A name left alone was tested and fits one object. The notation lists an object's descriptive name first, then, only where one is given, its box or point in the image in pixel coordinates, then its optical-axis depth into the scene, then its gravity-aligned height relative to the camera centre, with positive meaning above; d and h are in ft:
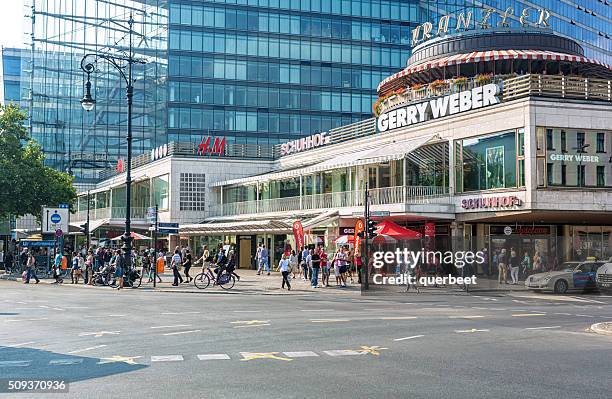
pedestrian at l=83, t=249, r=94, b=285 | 115.75 -2.97
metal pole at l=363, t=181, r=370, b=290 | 93.90 -1.16
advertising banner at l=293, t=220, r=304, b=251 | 119.14 +2.88
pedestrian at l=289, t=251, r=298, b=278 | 117.19 -1.61
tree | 155.74 +16.51
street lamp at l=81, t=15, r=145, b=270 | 103.36 +14.89
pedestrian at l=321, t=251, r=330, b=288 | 104.01 -2.57
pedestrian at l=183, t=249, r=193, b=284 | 110.73 -2.03
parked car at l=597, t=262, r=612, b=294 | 96.68 -3.66
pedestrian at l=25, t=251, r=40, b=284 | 120.47 -3.13
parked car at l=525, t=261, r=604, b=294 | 95.50 -3.67
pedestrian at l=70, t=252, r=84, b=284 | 116.88 -3.17
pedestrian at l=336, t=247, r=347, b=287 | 102.89 -2.11
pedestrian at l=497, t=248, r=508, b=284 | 97.60 -2.37
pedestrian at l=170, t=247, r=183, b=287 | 106.08 -2.62
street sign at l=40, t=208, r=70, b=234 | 129.59 +5.56
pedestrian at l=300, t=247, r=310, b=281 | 113.19 -1.86
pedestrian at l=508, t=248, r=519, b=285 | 97.62 -1.96
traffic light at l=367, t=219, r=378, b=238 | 97.53 +3.20
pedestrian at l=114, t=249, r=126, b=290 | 105.60 -2.42
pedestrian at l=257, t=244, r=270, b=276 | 132.77 -1.66
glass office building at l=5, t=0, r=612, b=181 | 265.54 +71.76
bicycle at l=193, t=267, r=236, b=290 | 102.01 -4.26
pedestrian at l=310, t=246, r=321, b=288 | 103.19 -2.21
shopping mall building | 109.60 +15.53
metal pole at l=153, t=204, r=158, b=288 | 106.35 -1.19
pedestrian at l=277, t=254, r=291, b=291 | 98.63 -2.60
